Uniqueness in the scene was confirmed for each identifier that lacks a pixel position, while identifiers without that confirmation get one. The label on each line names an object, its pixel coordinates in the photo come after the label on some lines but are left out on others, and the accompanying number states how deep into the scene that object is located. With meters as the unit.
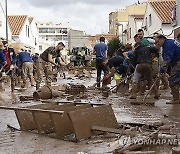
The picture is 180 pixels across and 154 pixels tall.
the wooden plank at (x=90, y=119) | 6.19
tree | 63.78
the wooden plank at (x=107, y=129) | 6.16
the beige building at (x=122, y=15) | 89.69
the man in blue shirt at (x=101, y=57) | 15.95
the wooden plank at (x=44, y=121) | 6.86
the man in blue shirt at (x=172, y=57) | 9.88
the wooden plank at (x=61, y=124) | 6.45
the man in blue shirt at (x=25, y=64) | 18.78
